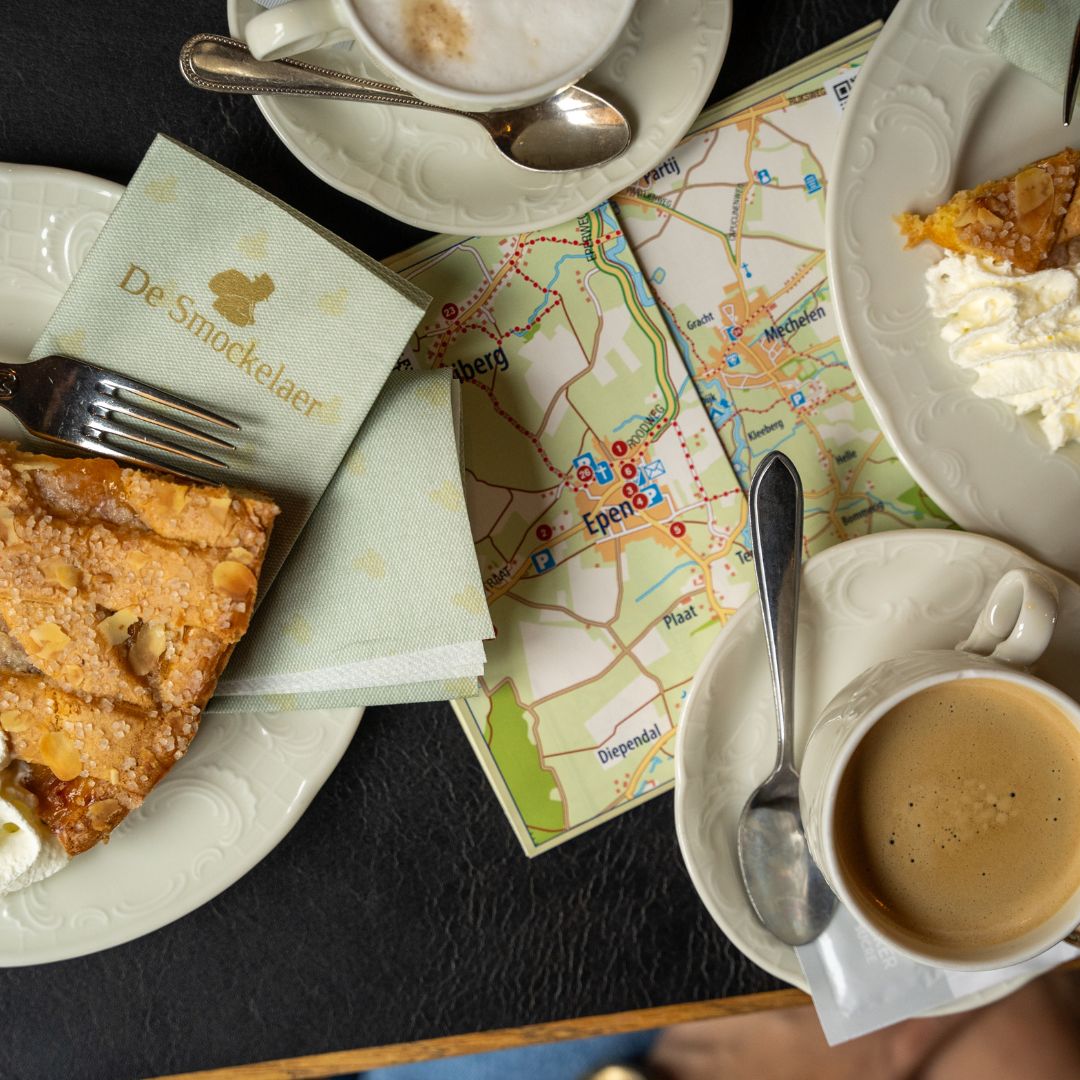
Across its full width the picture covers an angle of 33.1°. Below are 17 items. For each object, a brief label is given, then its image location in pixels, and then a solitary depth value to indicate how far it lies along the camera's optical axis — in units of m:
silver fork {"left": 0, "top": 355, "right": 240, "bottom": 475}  0.49
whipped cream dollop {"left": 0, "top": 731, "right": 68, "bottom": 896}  0.49
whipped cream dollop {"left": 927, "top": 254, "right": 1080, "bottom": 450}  0.51
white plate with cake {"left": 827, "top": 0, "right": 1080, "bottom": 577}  0.51
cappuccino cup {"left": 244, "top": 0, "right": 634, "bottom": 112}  0.47
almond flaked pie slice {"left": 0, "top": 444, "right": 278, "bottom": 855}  0.48
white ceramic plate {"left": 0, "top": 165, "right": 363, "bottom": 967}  0.52
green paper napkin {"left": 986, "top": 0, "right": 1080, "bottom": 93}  0.50
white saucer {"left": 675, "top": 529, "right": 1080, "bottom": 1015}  0.51
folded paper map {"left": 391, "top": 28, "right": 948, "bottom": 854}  0.54
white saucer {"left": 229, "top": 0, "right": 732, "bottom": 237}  0.51
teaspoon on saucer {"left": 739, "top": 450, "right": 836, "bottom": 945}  0.51
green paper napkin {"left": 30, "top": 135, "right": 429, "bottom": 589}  0.50
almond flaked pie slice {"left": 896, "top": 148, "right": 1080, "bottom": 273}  0.51
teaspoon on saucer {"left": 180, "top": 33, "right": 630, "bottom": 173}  0.51
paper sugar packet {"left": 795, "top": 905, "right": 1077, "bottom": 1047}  0.52
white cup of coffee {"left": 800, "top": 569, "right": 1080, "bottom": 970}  0.48
